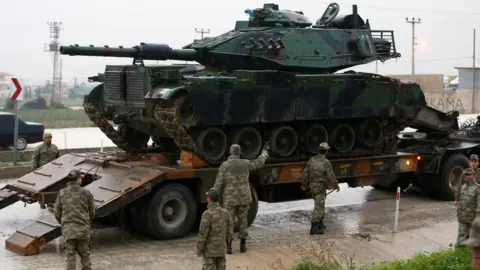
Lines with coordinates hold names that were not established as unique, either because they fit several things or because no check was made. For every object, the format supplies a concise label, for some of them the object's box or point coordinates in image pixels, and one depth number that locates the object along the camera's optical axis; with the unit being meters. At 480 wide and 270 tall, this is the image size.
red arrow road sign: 19.91
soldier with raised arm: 11.22
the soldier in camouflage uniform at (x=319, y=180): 12.66
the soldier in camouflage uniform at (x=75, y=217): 9.42
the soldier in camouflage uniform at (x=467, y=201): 10.79
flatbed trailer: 11.59
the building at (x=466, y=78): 62.50
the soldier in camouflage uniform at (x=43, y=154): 15.07
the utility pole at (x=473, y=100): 52.16
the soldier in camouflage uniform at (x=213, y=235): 8.89
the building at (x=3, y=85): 95.47
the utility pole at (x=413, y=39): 62.70
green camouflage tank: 12.77
